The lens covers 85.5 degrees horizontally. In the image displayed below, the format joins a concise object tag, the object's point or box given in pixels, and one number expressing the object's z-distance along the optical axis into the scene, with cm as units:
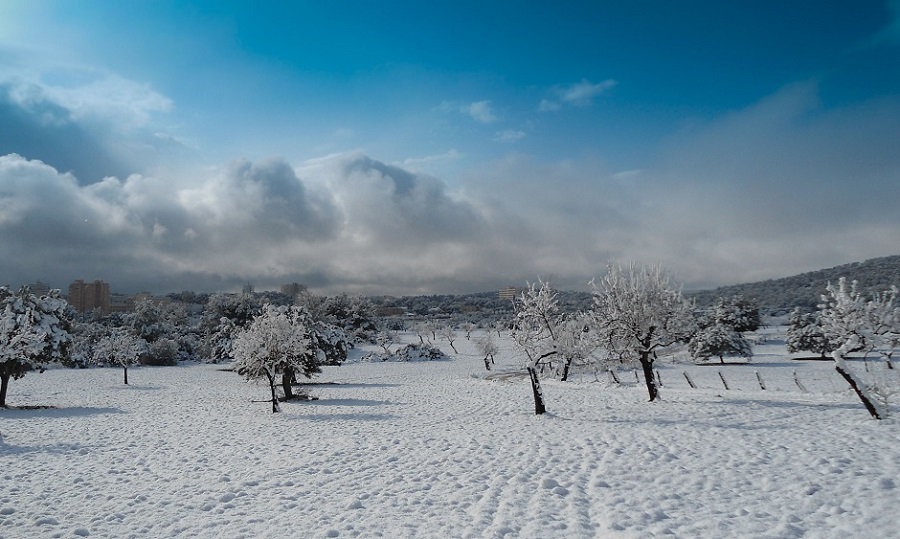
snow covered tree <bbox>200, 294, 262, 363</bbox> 6431
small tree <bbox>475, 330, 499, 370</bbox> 6062
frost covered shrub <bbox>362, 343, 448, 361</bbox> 7207
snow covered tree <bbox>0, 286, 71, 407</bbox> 2519
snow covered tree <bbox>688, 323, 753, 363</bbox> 5600
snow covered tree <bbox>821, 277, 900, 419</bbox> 1608
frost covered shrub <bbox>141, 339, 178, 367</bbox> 6644
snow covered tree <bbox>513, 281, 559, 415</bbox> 2016
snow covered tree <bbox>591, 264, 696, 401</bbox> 2191
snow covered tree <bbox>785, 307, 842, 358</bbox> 5475
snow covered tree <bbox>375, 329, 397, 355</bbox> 7475
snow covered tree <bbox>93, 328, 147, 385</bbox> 4747
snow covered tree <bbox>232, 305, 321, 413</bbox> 2525
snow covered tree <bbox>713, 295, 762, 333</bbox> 6562
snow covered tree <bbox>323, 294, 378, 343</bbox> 9379
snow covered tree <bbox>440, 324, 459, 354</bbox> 10011
